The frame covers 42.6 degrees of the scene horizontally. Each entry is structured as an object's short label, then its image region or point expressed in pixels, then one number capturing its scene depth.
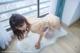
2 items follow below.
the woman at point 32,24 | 1.10
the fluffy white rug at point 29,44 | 1.25
